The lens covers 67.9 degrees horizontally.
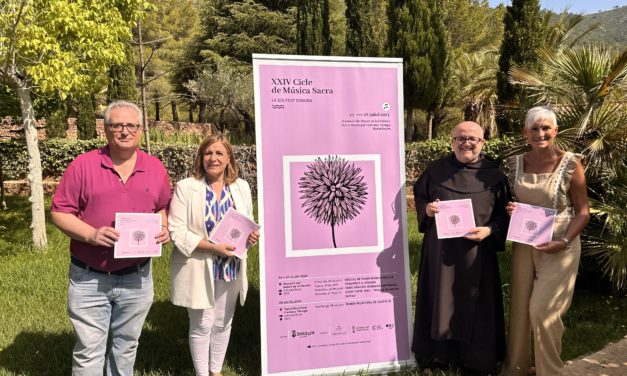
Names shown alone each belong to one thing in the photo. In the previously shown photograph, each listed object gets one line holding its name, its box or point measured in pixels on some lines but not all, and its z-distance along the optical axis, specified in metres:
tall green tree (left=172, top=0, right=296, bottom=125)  25.14
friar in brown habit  3.43
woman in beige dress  3.17
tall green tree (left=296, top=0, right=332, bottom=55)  18.88
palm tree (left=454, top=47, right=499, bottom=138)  19.08
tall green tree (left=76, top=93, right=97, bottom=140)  16.17
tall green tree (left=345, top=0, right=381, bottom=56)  17.47
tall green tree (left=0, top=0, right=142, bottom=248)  6.57
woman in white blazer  3.09
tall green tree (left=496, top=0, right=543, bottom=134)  11.84
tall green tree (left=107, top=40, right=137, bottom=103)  15.25
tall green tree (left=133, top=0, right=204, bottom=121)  28.34
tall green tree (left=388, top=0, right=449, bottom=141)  16.81
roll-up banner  3.51
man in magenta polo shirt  2.70
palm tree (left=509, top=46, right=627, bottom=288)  4.95
